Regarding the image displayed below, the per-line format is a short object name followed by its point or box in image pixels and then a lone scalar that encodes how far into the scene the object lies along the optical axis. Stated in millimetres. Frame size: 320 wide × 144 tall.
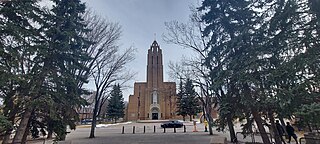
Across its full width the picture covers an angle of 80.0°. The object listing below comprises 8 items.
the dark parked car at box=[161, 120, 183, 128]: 26488
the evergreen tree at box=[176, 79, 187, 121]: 43506
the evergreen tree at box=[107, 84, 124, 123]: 45031
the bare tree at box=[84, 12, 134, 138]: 14977
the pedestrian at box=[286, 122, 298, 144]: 10741
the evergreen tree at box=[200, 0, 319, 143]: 6234
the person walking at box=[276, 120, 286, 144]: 9912
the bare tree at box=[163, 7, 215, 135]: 15602
